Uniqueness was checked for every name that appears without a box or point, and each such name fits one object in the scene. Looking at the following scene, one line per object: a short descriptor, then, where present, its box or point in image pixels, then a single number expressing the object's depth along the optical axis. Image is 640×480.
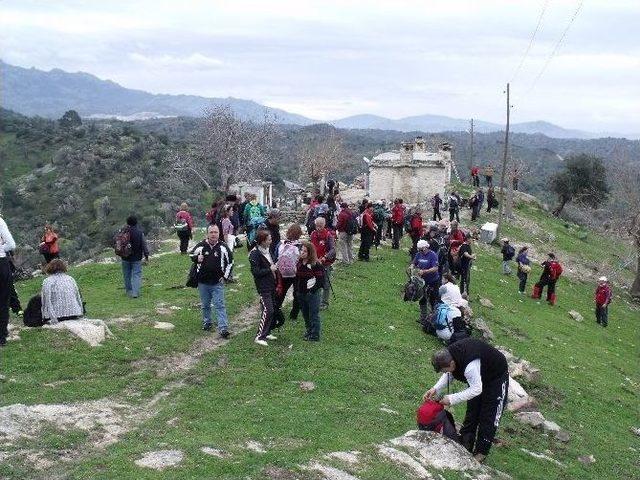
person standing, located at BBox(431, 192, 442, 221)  34.12
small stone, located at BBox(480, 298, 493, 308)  22.02
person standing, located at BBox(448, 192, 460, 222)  33.88
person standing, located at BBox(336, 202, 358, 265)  19.89
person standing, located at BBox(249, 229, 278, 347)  12.67
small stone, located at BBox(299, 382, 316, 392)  11.22
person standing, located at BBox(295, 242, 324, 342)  13.10
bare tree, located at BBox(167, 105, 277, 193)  55.50
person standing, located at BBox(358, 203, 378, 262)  21.67
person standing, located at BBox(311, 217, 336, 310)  14.70
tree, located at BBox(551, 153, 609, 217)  64.81
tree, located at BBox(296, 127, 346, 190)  48.29
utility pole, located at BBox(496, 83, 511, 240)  37.80
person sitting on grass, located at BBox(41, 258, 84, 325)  12.40
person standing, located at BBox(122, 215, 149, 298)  16.50
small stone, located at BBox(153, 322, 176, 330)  13.88
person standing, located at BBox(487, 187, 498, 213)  43.16
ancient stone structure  42.53
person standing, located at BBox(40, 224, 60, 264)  17.89
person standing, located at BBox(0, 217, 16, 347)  11.29
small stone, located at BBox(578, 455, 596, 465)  11.06
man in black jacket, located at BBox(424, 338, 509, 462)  8.64
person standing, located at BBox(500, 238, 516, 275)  28.12
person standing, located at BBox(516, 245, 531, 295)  26.28
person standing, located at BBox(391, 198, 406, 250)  25.38
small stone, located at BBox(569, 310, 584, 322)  25.08
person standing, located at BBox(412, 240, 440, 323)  15.55
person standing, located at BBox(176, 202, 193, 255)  23.02
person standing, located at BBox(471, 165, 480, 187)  49.28
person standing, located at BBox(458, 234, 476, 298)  20.53
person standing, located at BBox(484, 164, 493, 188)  47.83
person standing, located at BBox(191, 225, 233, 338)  12.98
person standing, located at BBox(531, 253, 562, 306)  25.36
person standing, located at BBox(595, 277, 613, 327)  25.52
